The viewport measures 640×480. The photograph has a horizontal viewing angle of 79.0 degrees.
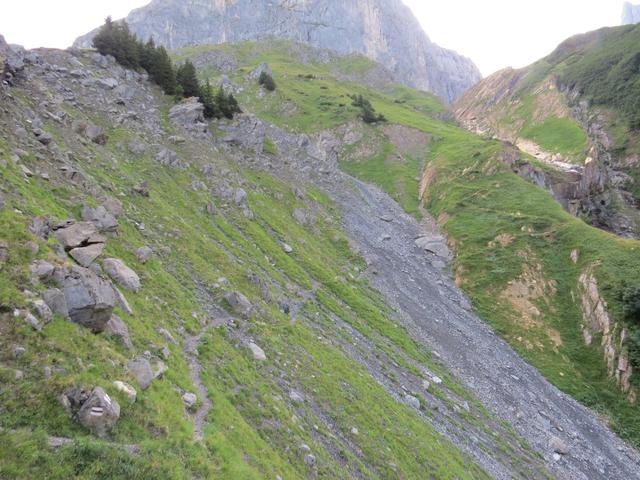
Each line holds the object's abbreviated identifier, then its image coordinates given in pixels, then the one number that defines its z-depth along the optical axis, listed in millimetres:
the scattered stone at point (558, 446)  30125
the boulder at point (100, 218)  22594
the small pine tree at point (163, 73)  54000
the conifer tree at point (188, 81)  56250
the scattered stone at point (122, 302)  17625
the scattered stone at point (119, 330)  15422
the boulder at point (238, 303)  25422
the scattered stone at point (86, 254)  17516
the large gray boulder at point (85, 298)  14273
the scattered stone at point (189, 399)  15544
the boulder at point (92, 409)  11312
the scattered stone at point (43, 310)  13055
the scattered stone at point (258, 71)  116481
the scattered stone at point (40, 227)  16359
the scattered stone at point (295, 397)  20859
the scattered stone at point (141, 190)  30847
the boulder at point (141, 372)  14125
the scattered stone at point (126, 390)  12875
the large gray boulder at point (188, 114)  48872
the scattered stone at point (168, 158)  39625
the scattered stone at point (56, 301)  13734
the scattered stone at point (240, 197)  41406
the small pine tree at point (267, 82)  107250
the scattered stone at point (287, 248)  40322
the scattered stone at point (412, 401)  27891
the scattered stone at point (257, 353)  22428
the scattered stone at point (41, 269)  14219
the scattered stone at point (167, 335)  18562
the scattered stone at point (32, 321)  12555
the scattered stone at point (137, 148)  37872
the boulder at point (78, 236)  17922
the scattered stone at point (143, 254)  23008
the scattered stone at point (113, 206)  25422
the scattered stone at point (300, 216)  49419
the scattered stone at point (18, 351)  11547
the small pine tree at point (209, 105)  55812
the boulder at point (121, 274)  19641
